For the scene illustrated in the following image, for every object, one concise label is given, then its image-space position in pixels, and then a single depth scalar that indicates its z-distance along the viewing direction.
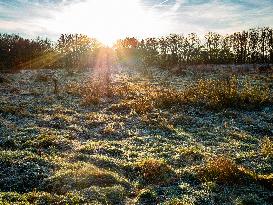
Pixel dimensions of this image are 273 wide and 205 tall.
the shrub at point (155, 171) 10.07
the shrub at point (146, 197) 8.78
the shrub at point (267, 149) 11.72
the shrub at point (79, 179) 9.27
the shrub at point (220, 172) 9.68
